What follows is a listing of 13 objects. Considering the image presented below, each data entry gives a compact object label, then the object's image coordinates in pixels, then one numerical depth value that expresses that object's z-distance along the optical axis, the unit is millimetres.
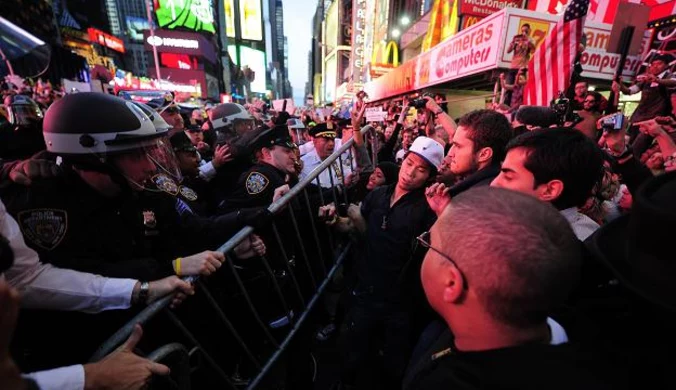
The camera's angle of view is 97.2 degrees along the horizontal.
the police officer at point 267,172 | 2805
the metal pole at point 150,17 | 22908
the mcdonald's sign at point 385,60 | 23531
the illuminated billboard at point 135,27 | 67938
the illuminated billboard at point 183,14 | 46728
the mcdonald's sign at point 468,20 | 11539
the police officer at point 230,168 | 3949
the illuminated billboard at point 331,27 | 58812
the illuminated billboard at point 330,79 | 59566
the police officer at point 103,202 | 1653
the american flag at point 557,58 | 4621
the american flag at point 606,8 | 7539
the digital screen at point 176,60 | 51312
